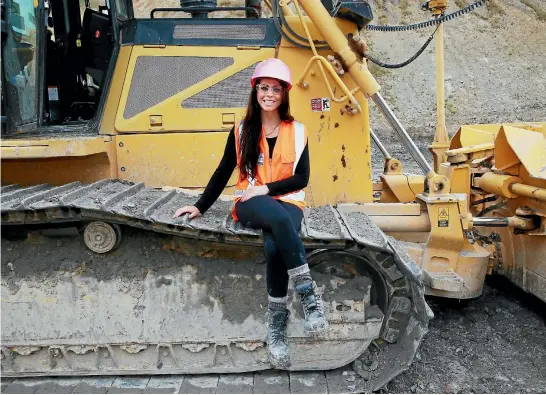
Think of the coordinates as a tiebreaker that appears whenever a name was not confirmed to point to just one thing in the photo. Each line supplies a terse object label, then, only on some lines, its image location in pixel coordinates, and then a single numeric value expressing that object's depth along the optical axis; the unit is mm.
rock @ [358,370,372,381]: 3455
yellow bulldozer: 3406
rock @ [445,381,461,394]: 3564
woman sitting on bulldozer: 3023
